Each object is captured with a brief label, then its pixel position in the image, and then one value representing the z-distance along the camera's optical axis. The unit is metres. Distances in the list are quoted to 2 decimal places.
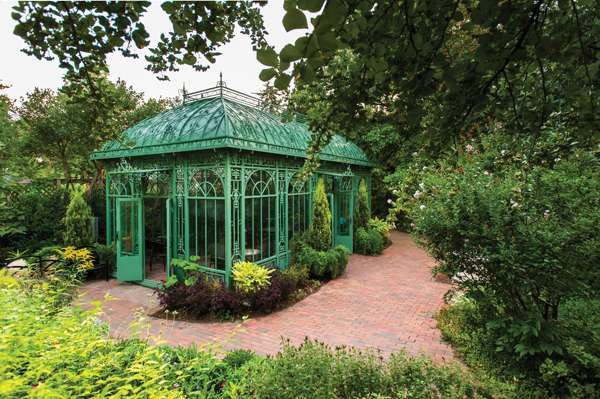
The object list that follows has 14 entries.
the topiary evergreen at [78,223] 7.89
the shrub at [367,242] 11.12
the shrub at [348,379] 2.42
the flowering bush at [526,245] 2.79
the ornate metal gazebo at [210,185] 6.20
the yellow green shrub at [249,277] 5.76
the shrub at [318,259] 7.48
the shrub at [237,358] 2.96
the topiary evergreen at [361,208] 11.77
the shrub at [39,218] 8.16
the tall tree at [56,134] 10.55
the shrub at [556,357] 2.59
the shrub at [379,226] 12.02
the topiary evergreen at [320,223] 8.06
